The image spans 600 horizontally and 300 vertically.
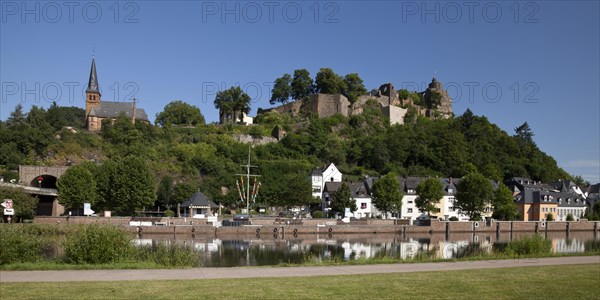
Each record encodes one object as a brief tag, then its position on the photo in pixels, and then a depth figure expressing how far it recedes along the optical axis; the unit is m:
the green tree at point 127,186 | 58.53
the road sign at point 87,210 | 55.56
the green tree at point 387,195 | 68.69
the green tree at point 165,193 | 67.31
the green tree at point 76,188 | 57.03
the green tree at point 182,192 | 66.31
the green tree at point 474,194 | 69.12
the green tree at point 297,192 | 71.06
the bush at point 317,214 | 67.62
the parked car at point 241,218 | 55.95
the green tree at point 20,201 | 50.12
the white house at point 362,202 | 73.75
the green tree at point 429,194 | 70.69
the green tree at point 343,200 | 69.31
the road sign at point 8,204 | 23.66
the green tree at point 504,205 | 70.75
